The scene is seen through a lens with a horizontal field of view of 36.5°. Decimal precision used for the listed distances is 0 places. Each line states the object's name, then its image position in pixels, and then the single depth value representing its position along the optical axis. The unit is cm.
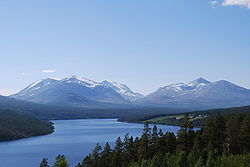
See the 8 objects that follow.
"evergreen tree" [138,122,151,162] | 7588
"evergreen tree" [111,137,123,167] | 7431
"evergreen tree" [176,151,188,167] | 6175
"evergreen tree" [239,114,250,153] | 7694
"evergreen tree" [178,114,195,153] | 7856
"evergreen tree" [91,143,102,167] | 8228
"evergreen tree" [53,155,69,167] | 6975
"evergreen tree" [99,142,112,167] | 7856
